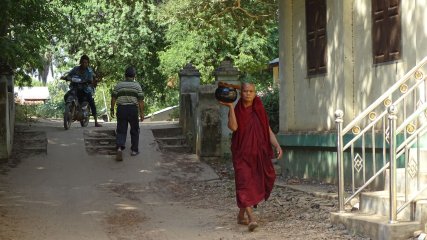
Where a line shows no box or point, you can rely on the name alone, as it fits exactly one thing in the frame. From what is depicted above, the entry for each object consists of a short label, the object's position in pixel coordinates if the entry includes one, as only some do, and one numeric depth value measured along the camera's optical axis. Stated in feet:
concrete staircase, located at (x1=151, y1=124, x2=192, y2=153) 47.16
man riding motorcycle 48.03
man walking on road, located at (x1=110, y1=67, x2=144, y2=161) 42.34
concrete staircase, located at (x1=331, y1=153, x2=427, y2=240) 20.34
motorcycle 48.26
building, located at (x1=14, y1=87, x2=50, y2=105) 159.04
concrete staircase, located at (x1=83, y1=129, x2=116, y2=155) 44.60
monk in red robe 25.52
